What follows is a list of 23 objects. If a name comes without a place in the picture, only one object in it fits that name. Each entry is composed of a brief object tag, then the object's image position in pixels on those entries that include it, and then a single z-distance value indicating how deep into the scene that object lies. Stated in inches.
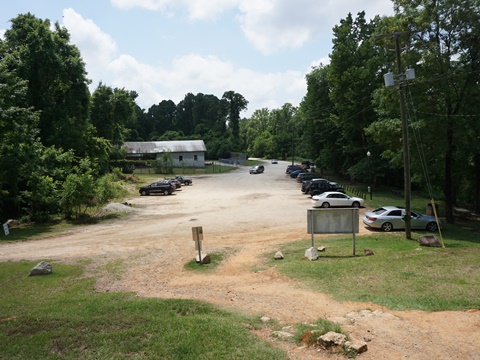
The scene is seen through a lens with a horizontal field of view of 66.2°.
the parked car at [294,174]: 2368.4
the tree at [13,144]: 903.1
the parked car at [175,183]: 1826.9
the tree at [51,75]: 1293.1
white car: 1150.9
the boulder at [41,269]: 486.0
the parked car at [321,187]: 1434.5
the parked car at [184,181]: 2110.4
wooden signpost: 541.7
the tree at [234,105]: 5354.3
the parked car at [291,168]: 2667.3
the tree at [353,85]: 1734.7
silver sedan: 822.5
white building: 3272.6
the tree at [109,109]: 2256.4
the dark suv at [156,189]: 1683.1
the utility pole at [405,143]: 683.4
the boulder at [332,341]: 238.7
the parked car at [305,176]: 2029.2
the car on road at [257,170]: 2723.9
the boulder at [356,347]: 233.0
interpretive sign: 566.9
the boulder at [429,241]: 631.2
